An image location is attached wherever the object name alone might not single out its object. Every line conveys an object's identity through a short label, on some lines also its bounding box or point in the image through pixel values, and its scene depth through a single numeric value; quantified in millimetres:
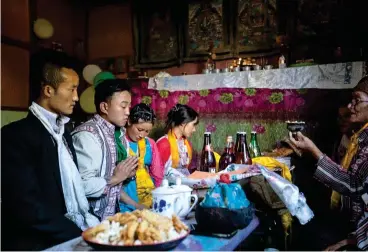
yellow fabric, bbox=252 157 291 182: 1850
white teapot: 1282
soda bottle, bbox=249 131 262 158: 2279
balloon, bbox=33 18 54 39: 4531
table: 1113
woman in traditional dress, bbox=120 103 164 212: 2326
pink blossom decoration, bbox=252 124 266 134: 2911
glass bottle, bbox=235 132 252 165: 2025
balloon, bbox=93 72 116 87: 4319
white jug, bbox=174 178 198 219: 1316
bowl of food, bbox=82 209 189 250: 983
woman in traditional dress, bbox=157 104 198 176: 2832
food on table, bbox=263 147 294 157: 2211
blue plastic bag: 1247
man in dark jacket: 1367
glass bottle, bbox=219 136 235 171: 2045
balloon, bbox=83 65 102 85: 4859
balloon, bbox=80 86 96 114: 4691
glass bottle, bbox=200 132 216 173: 2174
